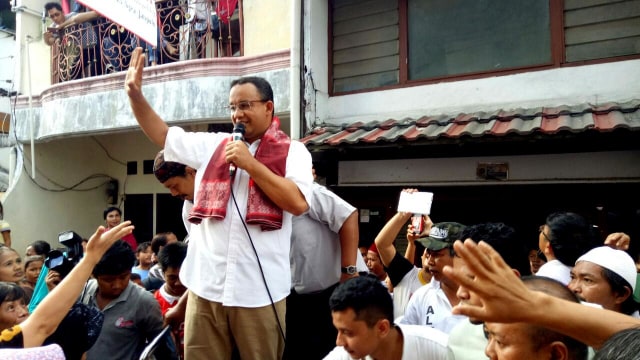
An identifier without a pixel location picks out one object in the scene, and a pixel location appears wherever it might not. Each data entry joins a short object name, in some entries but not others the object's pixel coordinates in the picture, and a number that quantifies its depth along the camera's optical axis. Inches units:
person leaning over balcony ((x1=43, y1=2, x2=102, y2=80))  341.1
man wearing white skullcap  103.0
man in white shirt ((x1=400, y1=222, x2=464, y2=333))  112.8
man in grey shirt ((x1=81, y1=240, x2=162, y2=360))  119.6
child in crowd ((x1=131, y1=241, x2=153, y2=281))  238.8
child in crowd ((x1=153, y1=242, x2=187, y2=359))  141.6
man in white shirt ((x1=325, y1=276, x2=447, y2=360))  92.8
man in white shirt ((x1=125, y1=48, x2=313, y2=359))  91.3
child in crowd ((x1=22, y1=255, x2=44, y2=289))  196.9
